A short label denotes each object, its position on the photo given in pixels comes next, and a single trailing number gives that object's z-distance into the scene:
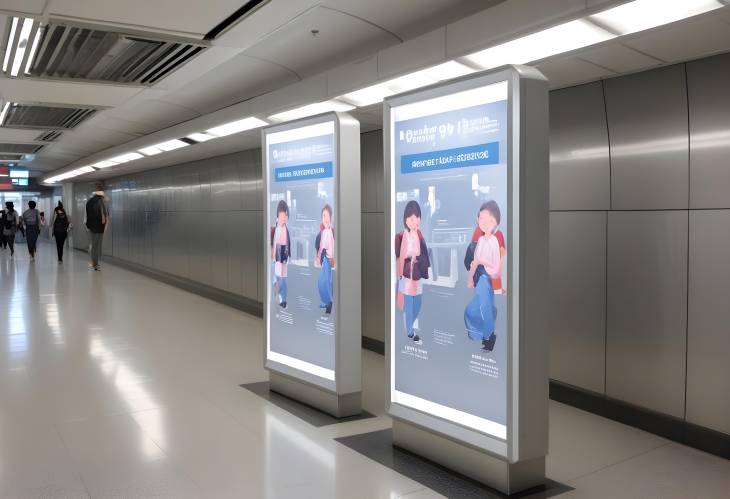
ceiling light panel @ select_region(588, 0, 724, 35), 3.31
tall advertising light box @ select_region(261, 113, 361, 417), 5.30
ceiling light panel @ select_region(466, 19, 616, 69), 3.80
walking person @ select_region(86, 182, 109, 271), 16.86
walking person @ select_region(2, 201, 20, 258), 24.98
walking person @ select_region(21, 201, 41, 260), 21.55
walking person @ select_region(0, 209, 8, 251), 25.46
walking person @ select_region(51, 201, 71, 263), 20.36
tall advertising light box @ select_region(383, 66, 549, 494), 3.68
